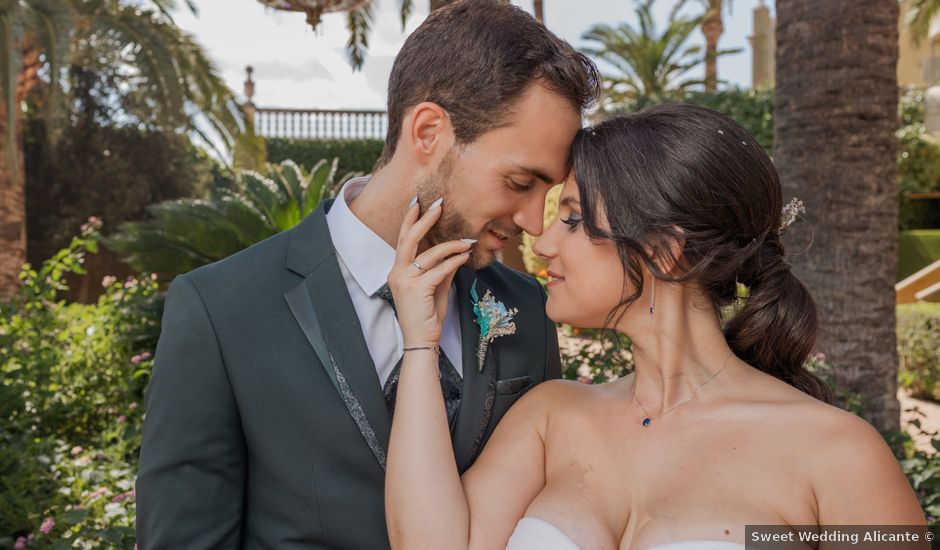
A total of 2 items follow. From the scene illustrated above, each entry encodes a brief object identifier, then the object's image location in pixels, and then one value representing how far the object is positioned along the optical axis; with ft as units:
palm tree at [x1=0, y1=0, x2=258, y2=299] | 31.04
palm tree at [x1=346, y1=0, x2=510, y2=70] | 34.50
